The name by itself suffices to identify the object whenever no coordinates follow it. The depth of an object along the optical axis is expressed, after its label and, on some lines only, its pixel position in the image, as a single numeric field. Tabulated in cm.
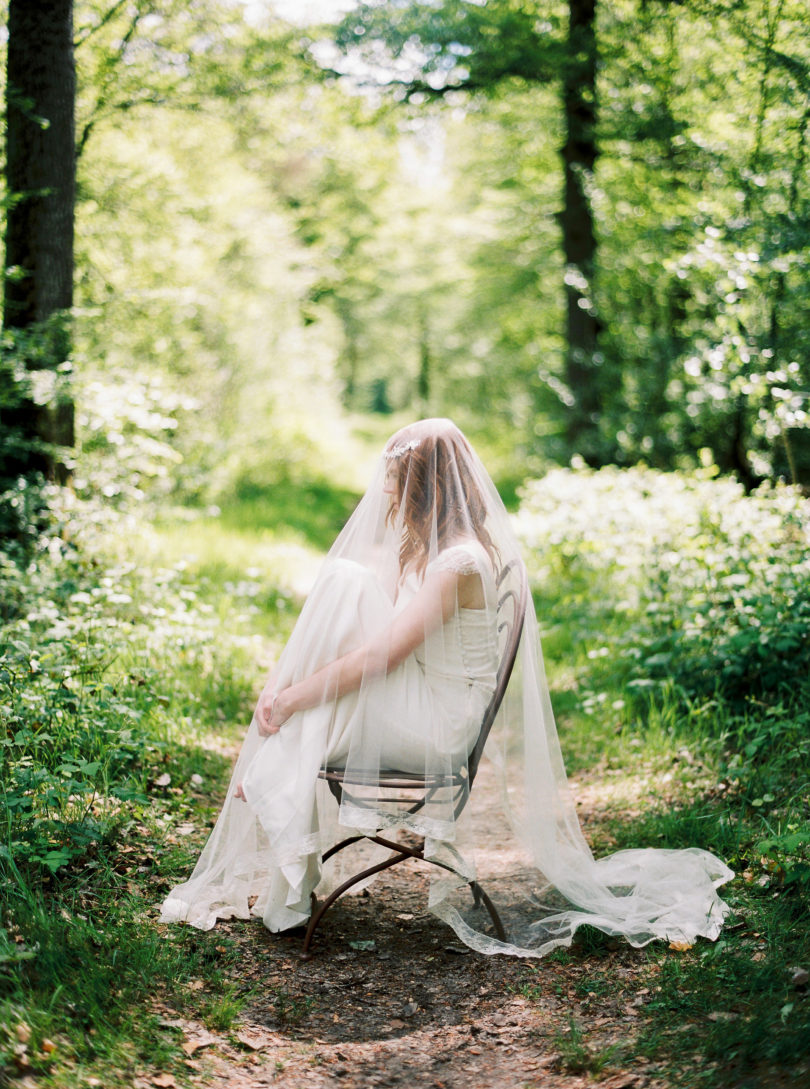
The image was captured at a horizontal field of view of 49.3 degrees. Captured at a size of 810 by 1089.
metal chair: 311
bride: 314
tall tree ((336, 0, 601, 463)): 1014
